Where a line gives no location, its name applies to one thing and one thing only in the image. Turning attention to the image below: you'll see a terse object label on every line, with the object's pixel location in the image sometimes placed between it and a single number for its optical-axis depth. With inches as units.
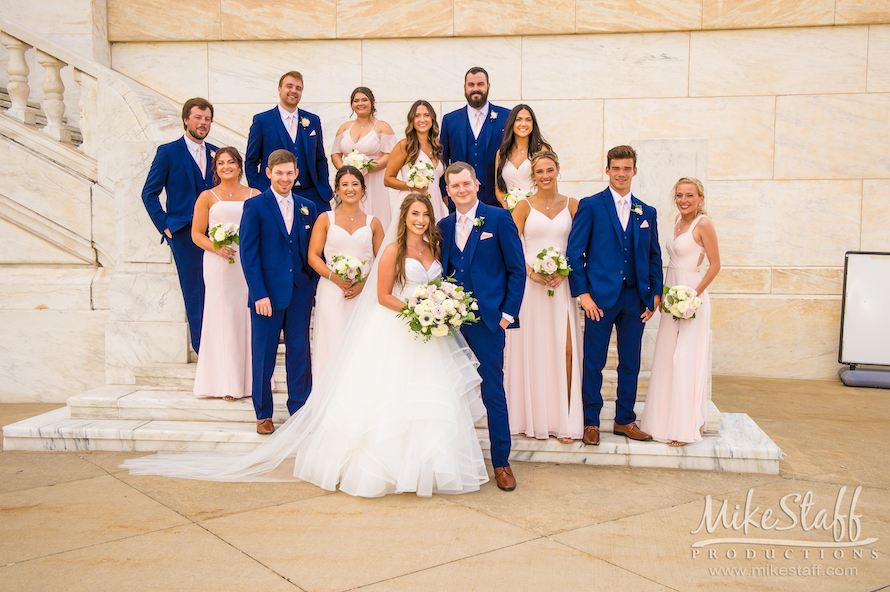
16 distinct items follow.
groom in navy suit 198.1
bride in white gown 189.2
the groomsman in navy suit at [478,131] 259.1
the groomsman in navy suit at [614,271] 216.4
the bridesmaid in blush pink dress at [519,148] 244.5
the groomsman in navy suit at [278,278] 222.2
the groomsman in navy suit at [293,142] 258.7
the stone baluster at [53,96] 321.1
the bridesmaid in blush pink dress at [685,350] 221.1
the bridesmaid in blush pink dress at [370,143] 268.7
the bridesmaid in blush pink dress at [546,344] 225.3
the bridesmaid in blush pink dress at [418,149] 257.3
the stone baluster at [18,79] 319.0
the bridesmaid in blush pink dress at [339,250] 227.3
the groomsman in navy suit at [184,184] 254.1
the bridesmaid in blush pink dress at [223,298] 242.5
